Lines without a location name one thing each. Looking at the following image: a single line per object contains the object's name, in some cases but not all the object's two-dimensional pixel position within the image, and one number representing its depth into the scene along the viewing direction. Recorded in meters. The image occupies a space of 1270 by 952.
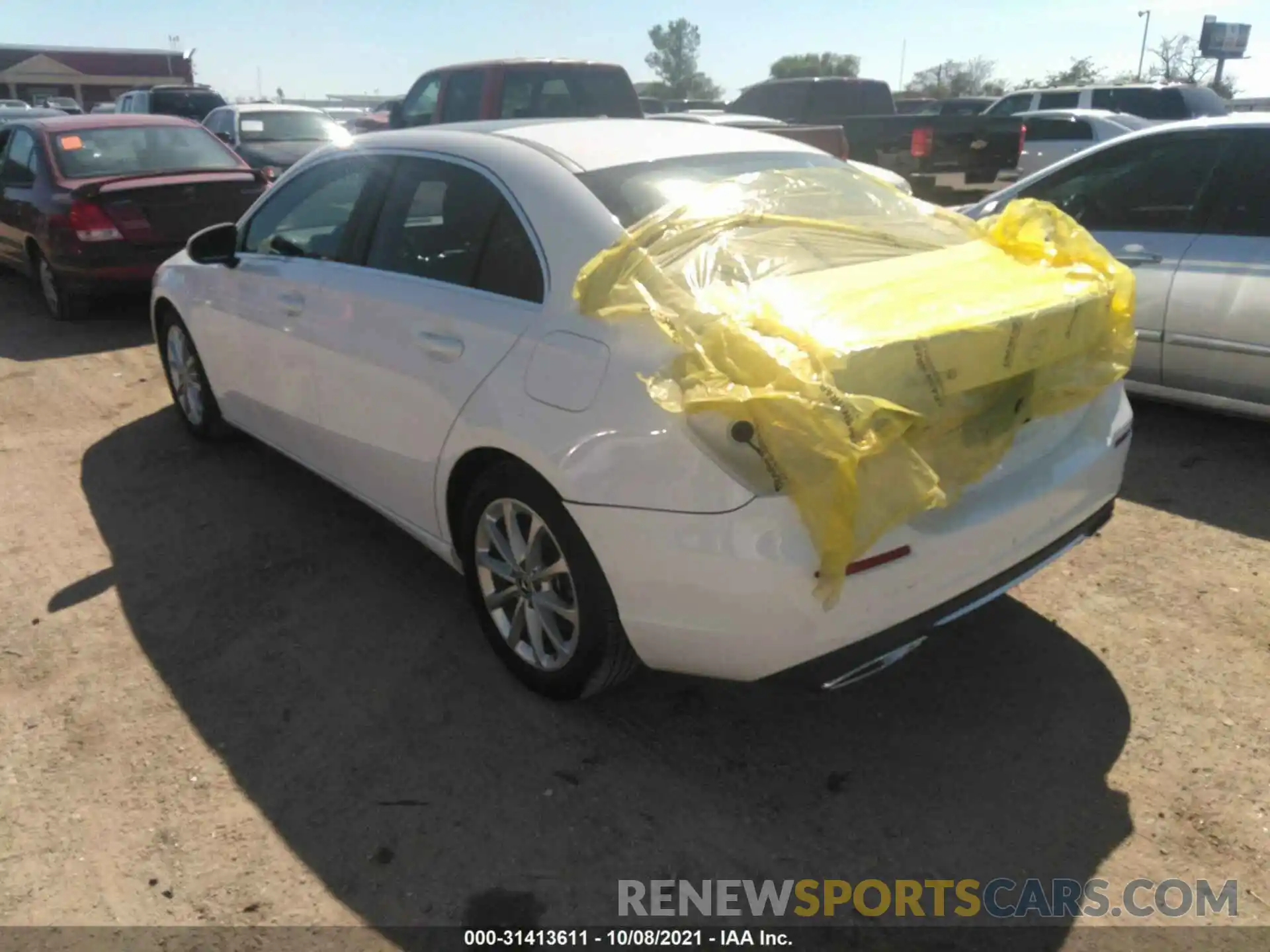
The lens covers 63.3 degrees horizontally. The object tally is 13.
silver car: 4.70
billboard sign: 54.31
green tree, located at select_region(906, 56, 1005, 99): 64.75
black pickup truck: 11.43
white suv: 15.14
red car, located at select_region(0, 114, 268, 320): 7.93
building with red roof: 61.09
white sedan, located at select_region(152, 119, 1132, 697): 2.50
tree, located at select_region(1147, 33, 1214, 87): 55.81
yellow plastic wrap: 2.35
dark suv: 18.19
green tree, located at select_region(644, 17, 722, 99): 108.06
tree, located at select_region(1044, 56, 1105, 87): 56.44
